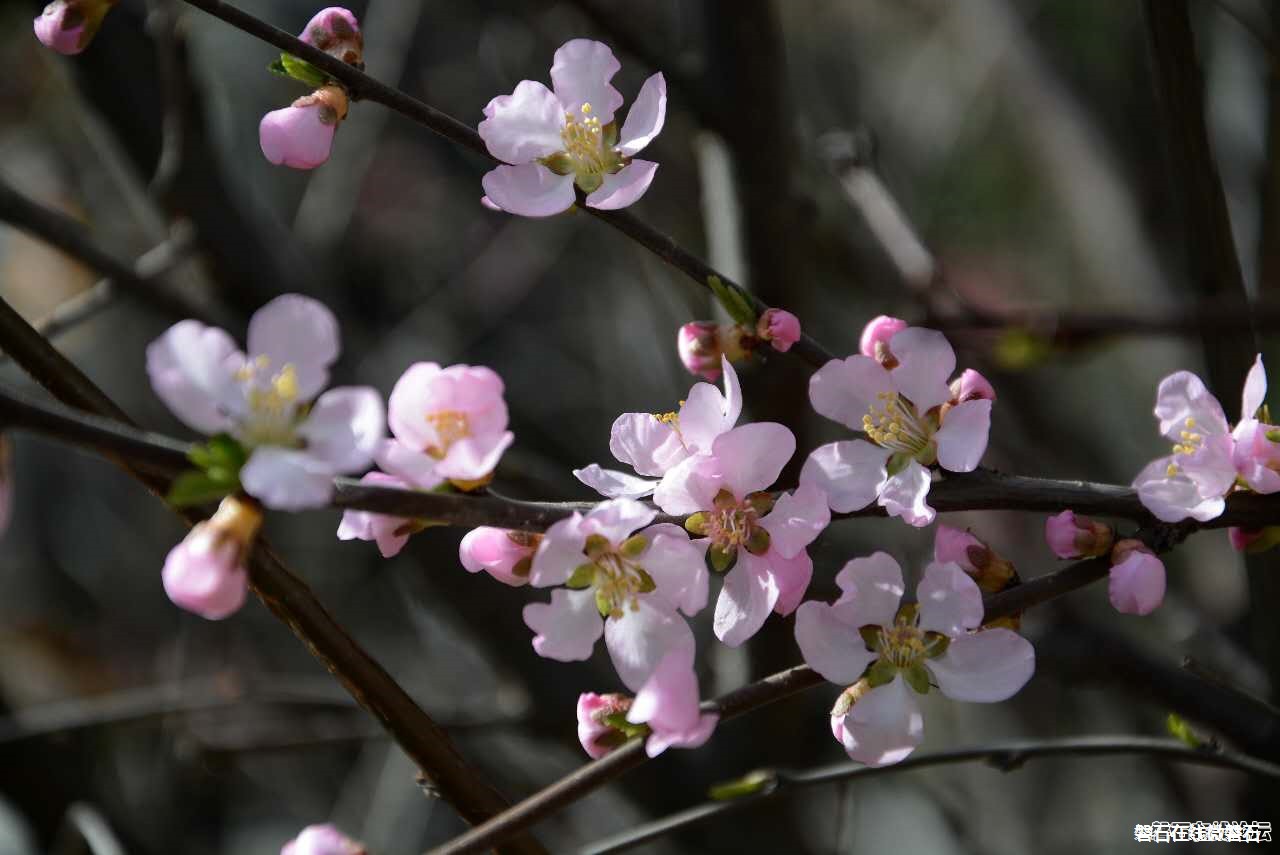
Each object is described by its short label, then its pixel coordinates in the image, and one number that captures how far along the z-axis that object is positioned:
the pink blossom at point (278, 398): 0.98
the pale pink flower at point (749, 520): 1.01
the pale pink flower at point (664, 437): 1.02
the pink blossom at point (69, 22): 1.03
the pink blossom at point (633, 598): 1.01
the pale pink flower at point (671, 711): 0.99
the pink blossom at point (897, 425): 1.01
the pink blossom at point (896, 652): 1.01
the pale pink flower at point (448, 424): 1.00
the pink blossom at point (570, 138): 1.03
